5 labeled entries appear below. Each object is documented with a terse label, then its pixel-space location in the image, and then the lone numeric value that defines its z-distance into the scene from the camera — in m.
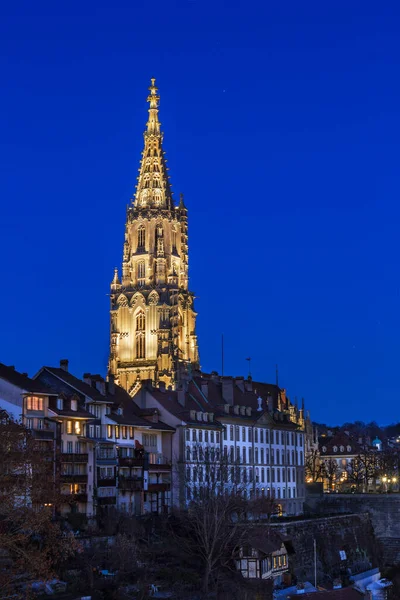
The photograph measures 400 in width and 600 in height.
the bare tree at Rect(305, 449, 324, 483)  180.50
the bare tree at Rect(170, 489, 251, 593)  80.81
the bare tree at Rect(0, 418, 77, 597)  50.94
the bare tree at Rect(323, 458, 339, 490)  176.38
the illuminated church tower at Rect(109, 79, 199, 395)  184.88
